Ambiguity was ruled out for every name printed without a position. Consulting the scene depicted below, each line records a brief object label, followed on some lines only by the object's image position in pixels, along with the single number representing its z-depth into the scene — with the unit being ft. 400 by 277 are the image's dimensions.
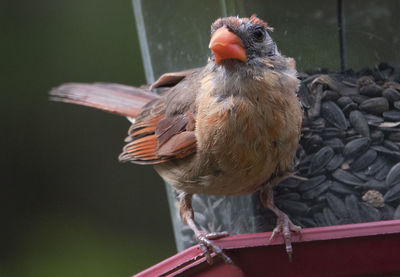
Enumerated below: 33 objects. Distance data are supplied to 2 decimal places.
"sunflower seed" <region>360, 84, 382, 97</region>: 18.04
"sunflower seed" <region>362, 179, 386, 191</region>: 17.84
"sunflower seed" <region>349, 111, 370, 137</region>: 18.13
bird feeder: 17.79
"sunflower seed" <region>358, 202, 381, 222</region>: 17.81
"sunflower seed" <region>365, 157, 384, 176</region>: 17.95
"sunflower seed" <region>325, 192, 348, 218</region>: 18.15
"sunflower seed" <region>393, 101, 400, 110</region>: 17.85
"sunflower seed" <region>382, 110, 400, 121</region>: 17.83
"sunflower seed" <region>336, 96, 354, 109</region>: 18.36
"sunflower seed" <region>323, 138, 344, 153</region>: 18.39
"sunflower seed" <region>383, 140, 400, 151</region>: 17.85
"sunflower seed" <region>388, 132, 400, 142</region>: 17.78
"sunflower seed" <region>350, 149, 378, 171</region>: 18.03
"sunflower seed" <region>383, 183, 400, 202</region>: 17.67
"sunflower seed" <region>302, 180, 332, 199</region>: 18.43
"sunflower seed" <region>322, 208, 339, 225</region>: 18.24
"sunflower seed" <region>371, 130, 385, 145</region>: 17.97
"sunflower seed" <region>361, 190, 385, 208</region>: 17.79
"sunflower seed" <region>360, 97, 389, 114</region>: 17.94
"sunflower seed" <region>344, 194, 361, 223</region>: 18.02
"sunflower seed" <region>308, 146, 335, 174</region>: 18.45
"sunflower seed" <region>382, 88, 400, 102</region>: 17.90
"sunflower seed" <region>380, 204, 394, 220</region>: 17.67
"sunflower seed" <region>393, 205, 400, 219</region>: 17.56
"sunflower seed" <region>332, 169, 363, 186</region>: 18.02
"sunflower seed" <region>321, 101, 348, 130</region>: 18.33
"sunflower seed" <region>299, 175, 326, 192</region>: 18.53
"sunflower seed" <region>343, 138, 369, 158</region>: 18.12
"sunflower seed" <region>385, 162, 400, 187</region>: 17.72
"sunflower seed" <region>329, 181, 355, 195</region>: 18.10
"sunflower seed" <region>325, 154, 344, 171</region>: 18.33
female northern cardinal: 16.79
